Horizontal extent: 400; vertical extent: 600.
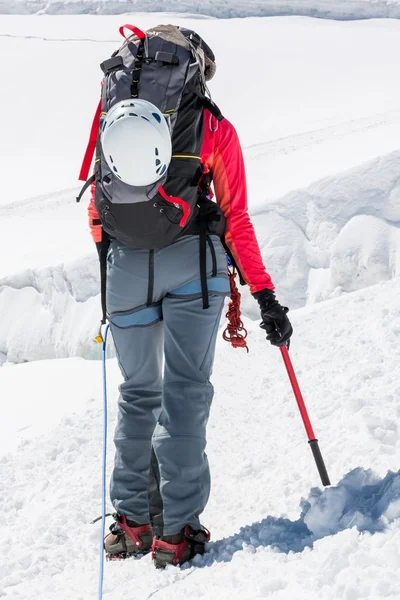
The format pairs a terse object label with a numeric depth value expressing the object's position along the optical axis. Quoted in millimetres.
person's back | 4460
